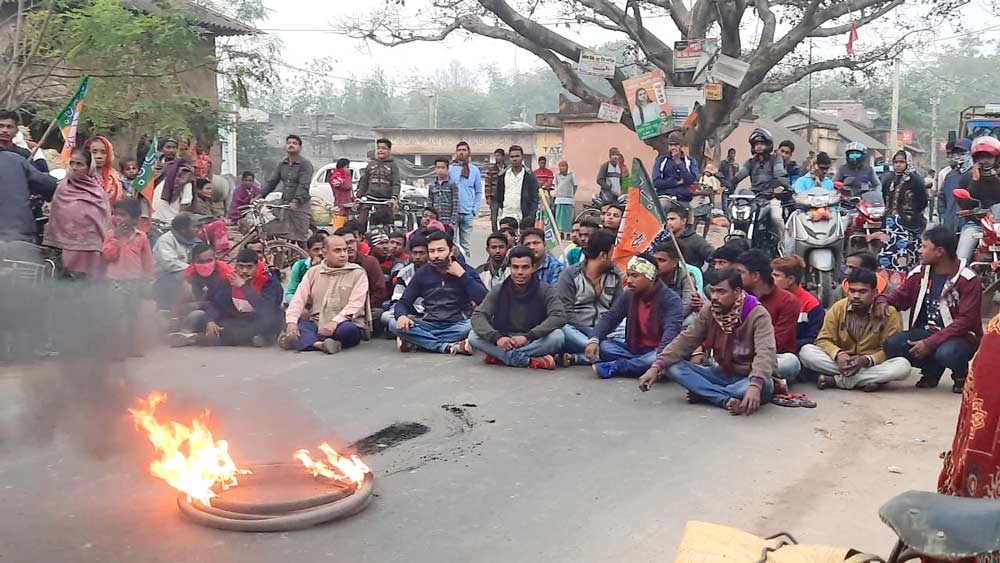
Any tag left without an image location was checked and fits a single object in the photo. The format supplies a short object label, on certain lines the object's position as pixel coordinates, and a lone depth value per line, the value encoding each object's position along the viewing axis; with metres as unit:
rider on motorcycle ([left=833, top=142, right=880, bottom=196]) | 11.80
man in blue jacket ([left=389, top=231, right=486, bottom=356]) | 8.80
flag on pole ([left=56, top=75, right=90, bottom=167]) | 8.66
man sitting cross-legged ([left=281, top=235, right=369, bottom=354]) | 8.85
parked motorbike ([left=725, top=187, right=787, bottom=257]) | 11.44
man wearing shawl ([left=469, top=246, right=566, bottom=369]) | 8.12
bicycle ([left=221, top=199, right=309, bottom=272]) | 12.81
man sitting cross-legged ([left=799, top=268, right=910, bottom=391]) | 7.10
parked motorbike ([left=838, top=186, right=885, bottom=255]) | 11.17
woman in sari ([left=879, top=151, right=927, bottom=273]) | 11.46
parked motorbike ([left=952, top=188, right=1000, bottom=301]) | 8.66
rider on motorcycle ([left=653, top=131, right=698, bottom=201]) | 11.97
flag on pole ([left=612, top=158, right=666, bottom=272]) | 8.07
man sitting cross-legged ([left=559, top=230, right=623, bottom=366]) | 8.36
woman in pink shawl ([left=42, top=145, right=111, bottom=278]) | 8.05
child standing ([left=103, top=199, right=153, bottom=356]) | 7.90
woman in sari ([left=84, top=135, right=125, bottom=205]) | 9.02
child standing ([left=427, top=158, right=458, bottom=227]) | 13.52
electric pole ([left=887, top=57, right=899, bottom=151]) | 38.12
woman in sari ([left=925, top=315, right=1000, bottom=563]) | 2.30
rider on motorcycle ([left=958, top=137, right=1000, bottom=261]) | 9.27
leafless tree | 16.80
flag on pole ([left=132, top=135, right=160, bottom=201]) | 10.62
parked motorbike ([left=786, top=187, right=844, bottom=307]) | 10.15
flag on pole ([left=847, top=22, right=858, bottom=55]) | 17.84
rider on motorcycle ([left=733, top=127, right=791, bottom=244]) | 11.30
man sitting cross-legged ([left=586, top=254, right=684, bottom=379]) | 7.51
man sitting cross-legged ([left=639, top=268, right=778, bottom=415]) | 6.39
